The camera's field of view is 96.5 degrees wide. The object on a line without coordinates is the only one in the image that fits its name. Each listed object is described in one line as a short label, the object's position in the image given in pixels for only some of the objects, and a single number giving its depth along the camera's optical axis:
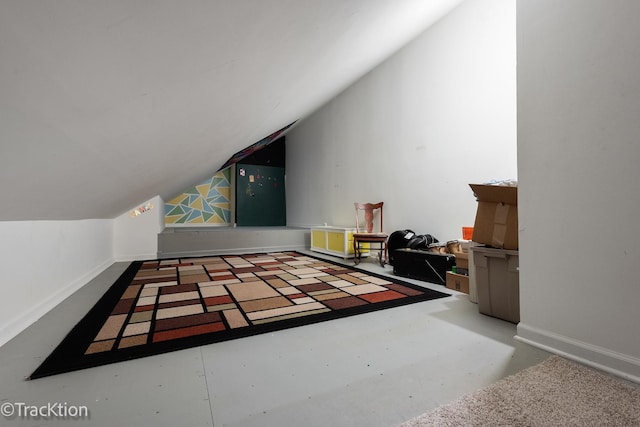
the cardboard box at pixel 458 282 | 2.48
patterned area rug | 1.45
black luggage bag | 2.75
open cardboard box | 1.85
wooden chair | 3.63
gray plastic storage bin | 1.80
